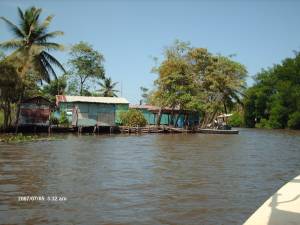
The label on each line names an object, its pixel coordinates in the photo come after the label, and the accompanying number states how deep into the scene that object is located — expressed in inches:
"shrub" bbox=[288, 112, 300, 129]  2246.7
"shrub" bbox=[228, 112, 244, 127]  3076.8
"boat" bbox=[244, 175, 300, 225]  184.7
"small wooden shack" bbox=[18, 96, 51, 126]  1296.8
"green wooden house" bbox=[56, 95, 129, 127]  1403.8
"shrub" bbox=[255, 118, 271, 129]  2530.0
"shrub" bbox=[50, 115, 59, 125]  1423.7
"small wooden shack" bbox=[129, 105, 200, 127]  1792.0
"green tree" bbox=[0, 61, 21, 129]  1081.4
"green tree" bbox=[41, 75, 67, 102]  2043.9
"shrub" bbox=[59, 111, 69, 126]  1455.5
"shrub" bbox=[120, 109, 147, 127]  1566.2
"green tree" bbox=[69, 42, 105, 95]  1828.2
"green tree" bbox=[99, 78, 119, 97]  2112.5
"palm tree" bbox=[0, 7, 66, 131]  1128.2
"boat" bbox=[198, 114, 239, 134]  1617.9
